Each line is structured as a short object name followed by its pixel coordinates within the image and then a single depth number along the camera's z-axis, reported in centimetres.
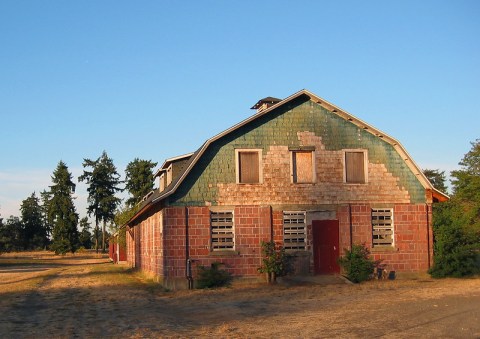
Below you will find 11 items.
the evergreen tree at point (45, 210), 10855
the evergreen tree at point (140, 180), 8919
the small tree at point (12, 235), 10256
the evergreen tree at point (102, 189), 9325
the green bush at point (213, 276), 2327
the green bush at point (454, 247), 2497
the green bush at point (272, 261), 2375
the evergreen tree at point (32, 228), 10856
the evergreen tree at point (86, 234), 11918
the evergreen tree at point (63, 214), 8525
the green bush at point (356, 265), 2427
